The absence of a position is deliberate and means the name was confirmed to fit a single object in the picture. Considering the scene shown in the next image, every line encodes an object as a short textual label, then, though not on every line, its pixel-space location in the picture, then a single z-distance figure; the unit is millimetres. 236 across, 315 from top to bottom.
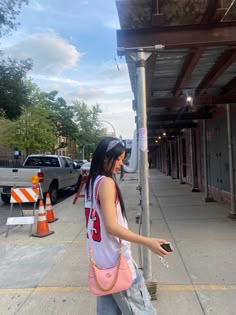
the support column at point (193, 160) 9102
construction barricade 4894
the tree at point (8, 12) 11192
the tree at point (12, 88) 11438
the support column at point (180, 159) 11889
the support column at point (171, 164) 15673
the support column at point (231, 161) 5181
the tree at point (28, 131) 22794
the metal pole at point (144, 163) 2517
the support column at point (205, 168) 6916
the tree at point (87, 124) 41284
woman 1390
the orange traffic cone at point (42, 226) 4530
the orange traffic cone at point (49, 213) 5451
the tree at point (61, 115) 31691
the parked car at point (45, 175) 7190
